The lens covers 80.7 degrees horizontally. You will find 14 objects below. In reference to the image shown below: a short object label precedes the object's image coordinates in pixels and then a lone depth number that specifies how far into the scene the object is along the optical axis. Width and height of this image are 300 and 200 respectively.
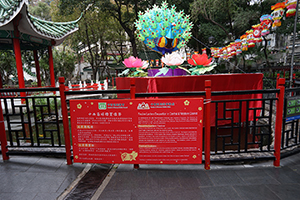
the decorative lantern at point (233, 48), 10.98
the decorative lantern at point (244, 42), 9.00
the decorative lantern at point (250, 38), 8.34
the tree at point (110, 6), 15.02
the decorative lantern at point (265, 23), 6.82
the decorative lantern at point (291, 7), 5.74
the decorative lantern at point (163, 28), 5.88
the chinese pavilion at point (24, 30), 8.03
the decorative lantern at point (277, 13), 6.09
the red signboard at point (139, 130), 2.61
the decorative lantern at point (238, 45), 10.10
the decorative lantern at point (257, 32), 7.62
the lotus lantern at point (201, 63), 4.99
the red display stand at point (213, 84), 4.70
